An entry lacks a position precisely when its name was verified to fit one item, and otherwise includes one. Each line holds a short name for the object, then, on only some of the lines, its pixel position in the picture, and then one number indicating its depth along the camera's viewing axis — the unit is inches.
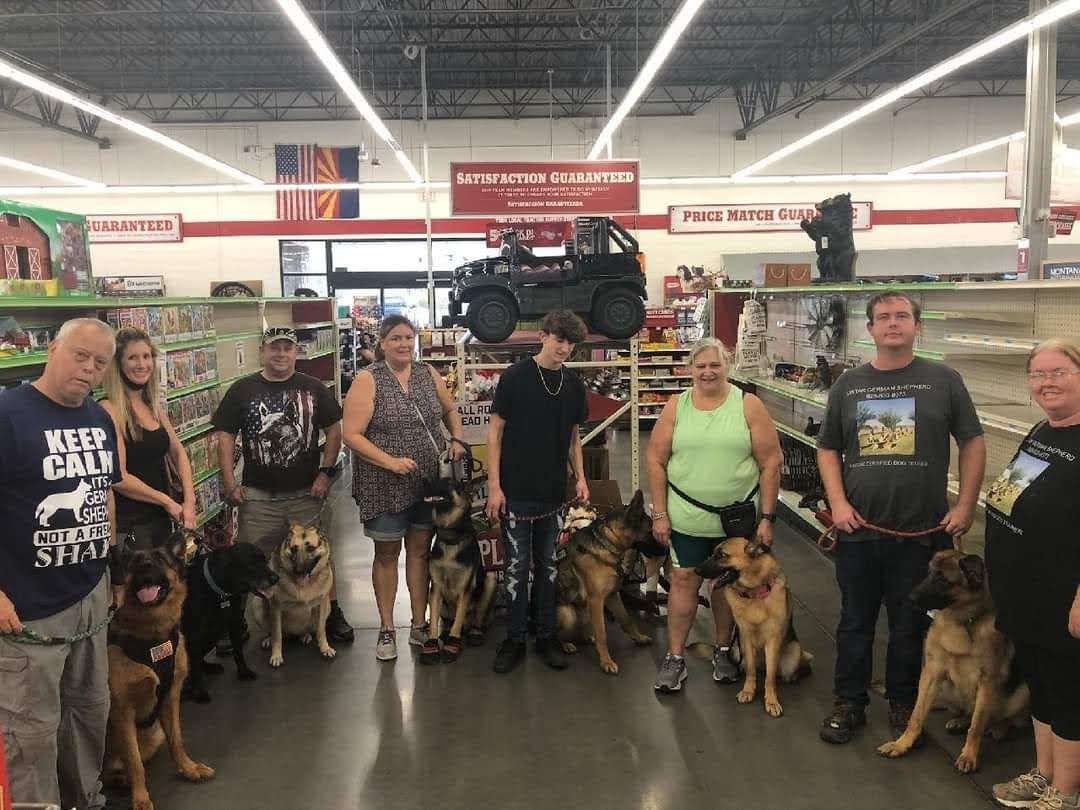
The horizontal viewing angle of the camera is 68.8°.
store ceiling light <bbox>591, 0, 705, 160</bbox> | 261.7
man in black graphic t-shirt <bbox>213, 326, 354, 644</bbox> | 158.4
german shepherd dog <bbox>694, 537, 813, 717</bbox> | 136.0
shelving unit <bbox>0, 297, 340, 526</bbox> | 152.8
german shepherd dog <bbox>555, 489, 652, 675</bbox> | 158.4
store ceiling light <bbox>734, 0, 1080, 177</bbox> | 224.5
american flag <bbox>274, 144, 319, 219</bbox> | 573.9
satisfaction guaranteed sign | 304.8
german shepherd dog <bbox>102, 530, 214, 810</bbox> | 110.0
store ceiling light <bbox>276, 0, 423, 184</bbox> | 249.1
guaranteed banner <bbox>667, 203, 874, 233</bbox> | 588.7
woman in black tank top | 133.2
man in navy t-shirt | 88.7
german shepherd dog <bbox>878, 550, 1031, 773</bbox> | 115.9
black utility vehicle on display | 276.7
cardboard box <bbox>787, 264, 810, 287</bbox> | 264.2
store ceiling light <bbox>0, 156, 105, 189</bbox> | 485.1
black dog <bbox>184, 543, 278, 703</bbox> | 141.9
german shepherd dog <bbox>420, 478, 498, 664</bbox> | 161.5
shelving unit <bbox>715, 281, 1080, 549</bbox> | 150.8
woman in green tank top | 138.8
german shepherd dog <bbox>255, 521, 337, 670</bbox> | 161.6
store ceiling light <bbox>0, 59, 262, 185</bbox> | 291.6
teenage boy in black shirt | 151.7
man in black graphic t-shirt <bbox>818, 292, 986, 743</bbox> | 119.8
